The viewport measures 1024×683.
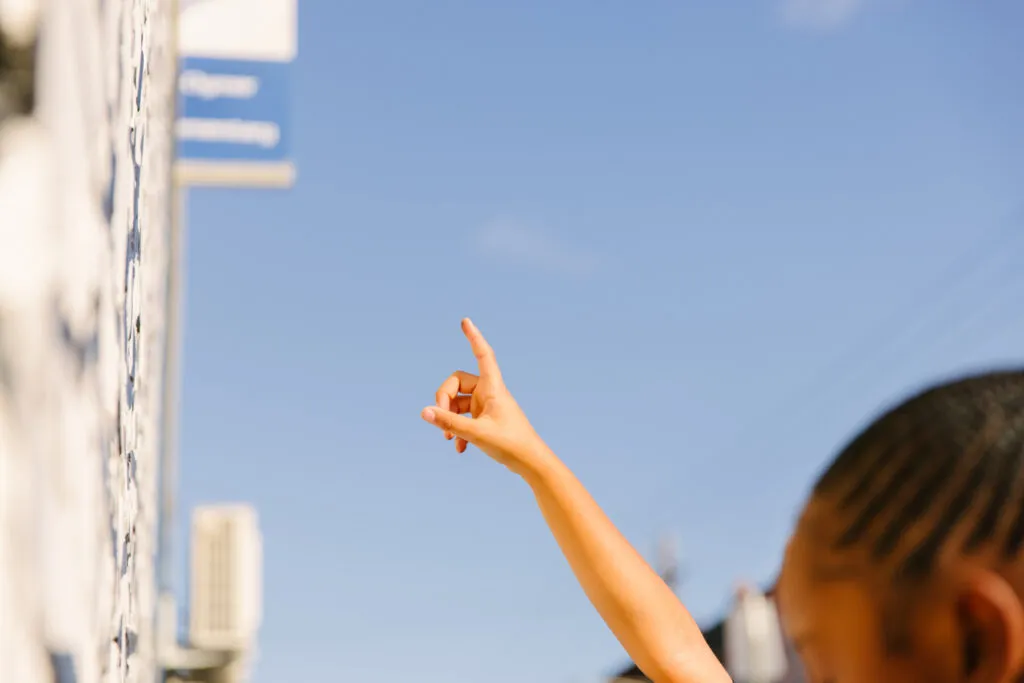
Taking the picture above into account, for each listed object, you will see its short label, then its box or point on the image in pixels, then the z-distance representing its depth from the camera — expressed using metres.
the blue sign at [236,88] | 5.73
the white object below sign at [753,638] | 16.06
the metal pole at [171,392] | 5.72
